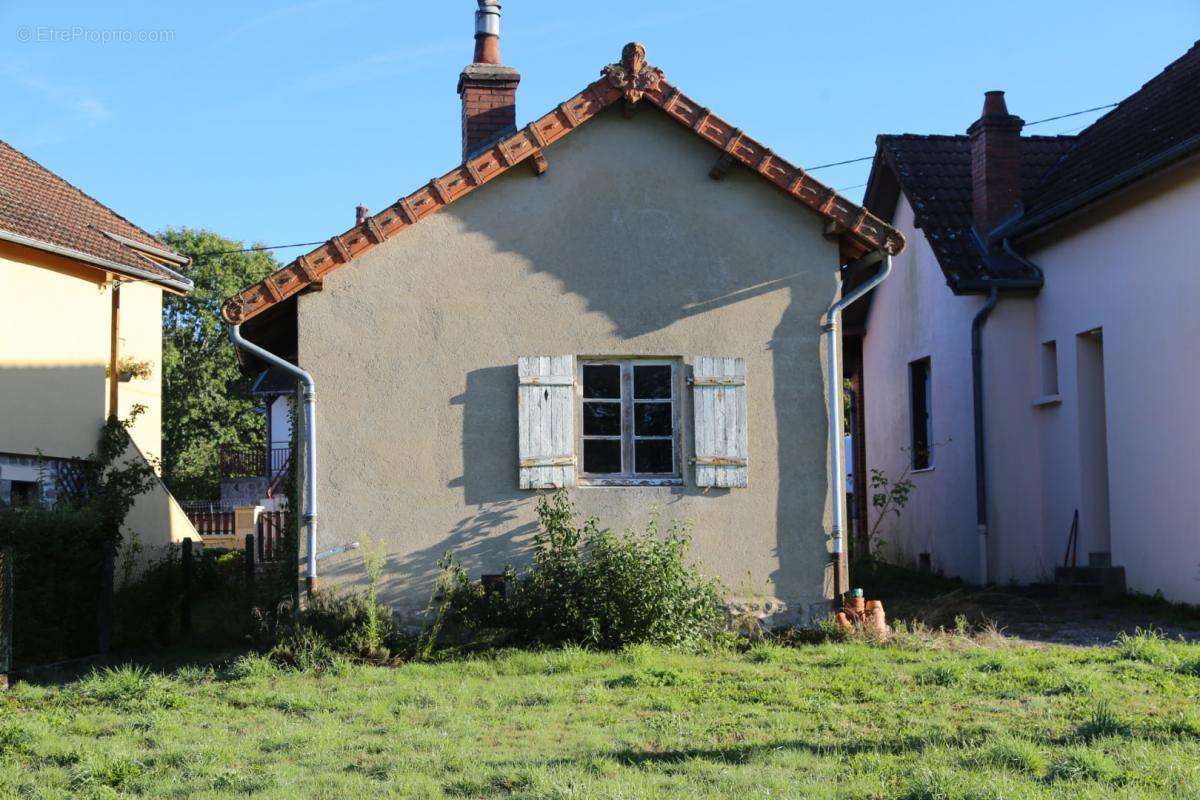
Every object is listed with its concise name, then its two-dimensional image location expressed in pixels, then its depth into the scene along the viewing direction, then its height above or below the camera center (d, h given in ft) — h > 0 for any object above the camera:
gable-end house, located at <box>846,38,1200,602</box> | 42.47 +5.35
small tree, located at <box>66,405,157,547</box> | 42.80 +0.39
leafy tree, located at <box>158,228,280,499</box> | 143.54 +13.63
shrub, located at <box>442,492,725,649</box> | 34.63 -3.07
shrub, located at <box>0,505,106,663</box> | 36.35 -2.67
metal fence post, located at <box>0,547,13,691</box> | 33.47 -3.15
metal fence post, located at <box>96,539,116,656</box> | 38.60 -3.50
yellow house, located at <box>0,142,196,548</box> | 49.16 +6.62
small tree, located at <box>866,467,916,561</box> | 54.54 -0.62
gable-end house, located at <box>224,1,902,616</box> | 36.70 +4.19
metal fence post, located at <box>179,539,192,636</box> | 41.95 -3.99
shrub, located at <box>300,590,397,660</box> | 34.96 -3.83
